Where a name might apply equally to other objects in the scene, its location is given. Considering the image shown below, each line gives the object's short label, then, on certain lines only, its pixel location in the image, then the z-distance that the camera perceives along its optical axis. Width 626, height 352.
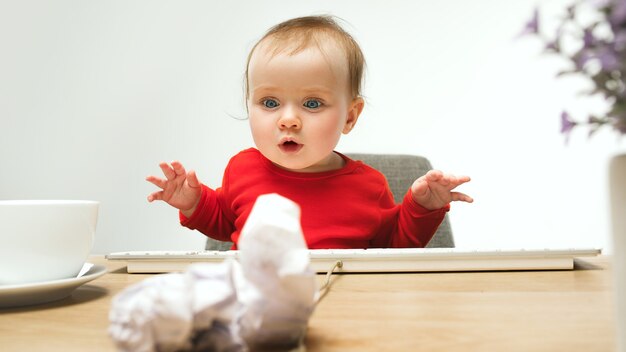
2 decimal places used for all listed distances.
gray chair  1.35
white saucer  0.51
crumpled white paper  0.29
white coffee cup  0.53
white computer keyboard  0.70
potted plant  0.23
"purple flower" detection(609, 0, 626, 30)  0.23
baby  0.95
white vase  0.28
